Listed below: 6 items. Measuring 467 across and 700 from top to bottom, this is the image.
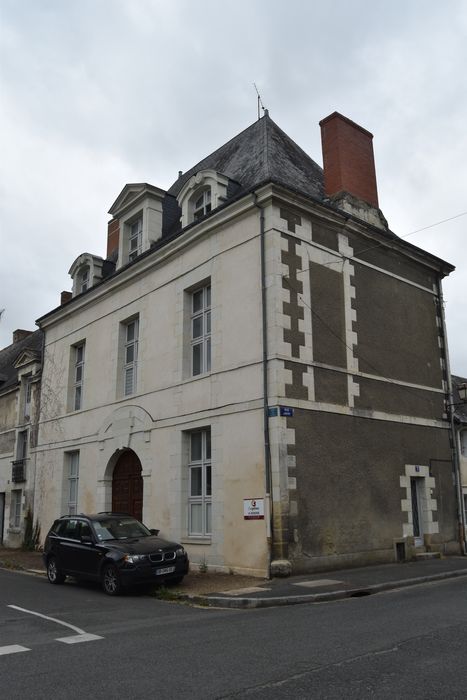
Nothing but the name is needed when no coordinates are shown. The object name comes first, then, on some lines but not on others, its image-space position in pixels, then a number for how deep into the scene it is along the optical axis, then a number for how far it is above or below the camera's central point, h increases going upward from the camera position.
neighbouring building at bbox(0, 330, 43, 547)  22.98 +2.44
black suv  10.88 -0.85
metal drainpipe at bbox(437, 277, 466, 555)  16.61 +1.42
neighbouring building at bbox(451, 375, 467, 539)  21.21 +2.24
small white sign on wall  12.41 -0.09
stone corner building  12.97 +3.10
